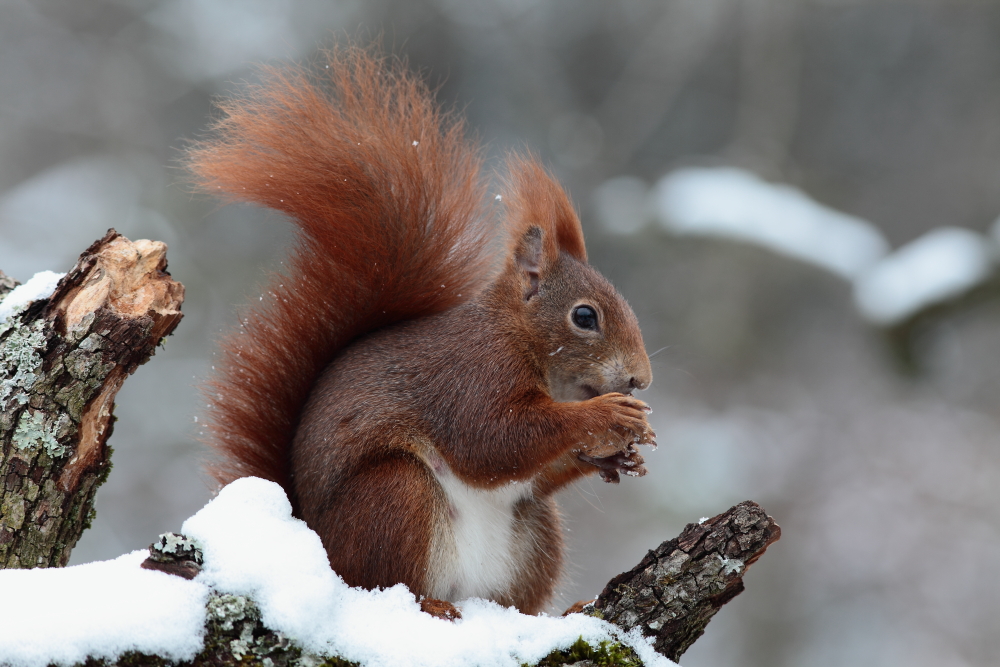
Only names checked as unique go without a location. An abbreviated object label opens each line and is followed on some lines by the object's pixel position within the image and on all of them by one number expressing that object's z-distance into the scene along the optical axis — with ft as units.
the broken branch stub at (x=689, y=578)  14.14
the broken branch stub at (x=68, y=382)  14.22
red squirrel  14.29
